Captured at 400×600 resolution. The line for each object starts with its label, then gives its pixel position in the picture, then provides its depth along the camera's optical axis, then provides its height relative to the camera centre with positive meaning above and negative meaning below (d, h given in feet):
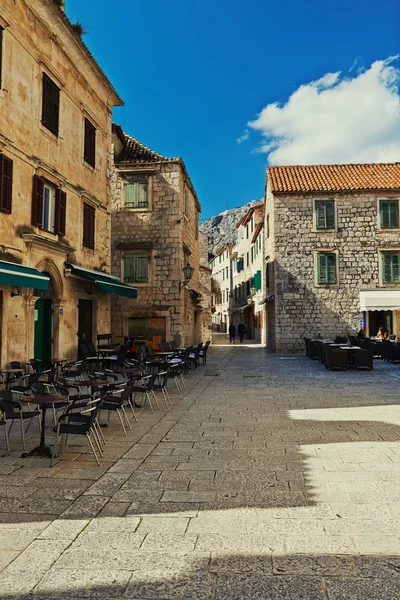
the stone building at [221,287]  166.73 +15.81
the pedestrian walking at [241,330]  108.88 -0.34
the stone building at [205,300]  106.30 +6.83
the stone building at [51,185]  37.65 +13.90
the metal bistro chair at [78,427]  18.21 -3.88
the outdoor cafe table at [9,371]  32.53 -2.97
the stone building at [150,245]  67.21 +12.11
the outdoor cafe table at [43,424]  19.16 -3.95
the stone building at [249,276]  106.42 +14.35
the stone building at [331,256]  77.05 +12.07
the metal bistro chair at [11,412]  20.24 -3.68
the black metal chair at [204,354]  57.11 -3.22
